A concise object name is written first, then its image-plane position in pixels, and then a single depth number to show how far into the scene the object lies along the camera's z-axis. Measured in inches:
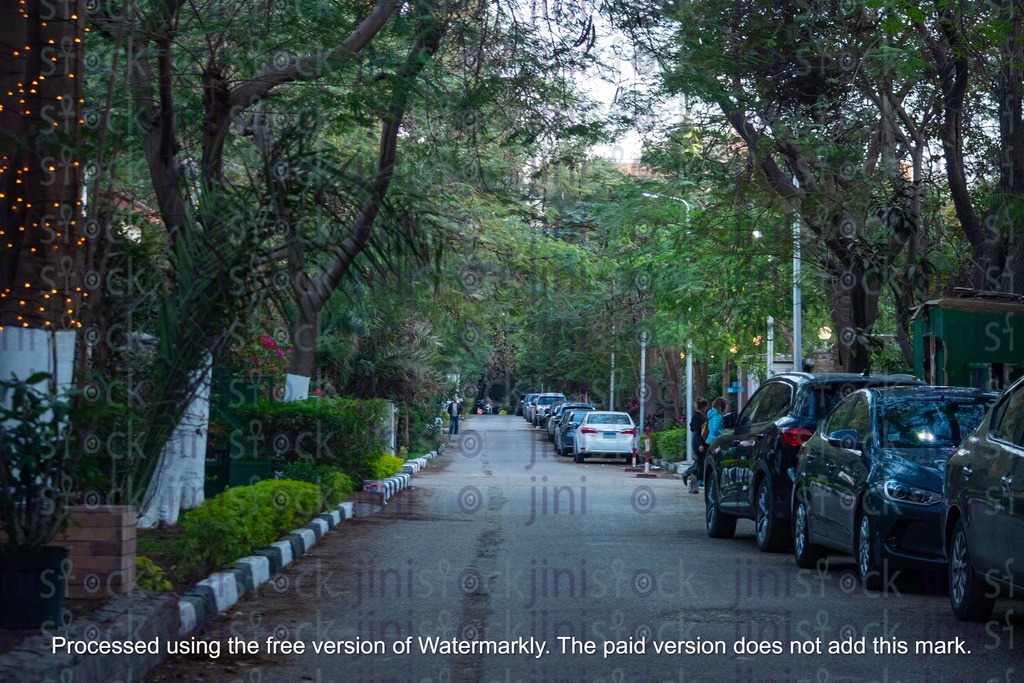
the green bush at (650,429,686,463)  1422.2
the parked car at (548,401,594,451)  1868.8
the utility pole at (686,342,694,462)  1297.1
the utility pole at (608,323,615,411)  2392.7
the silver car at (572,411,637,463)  1562.5
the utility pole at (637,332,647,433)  1819.6
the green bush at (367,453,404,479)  863.4
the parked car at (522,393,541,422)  3319.4
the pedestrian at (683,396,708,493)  903.6
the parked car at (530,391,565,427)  2817.4
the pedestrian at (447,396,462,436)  2276.1
